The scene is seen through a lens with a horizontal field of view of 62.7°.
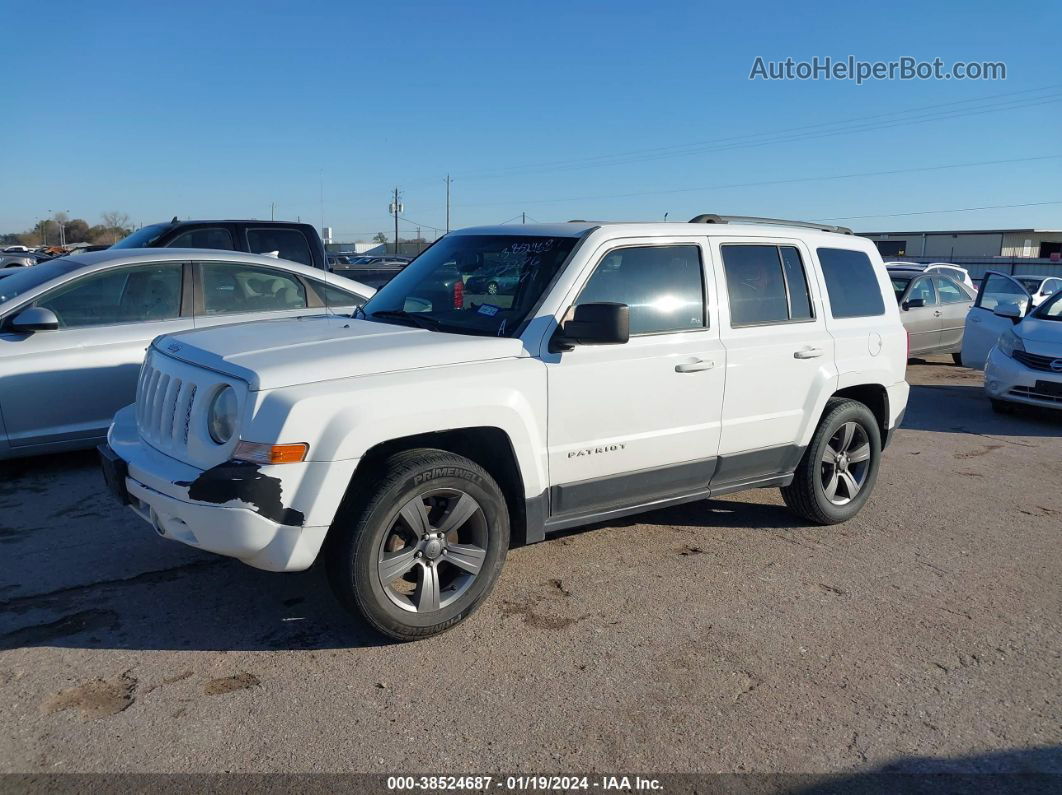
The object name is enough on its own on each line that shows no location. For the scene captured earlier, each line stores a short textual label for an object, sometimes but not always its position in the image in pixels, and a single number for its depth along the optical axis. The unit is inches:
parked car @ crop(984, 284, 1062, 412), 367.2
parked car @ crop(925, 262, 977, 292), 576.5
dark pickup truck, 378.7
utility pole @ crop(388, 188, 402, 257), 2416.3
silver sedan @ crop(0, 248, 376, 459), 235.1
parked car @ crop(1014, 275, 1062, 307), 664.4
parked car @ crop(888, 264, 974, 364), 515.2
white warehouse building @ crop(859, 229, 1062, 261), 2800.2
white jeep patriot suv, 140.6
